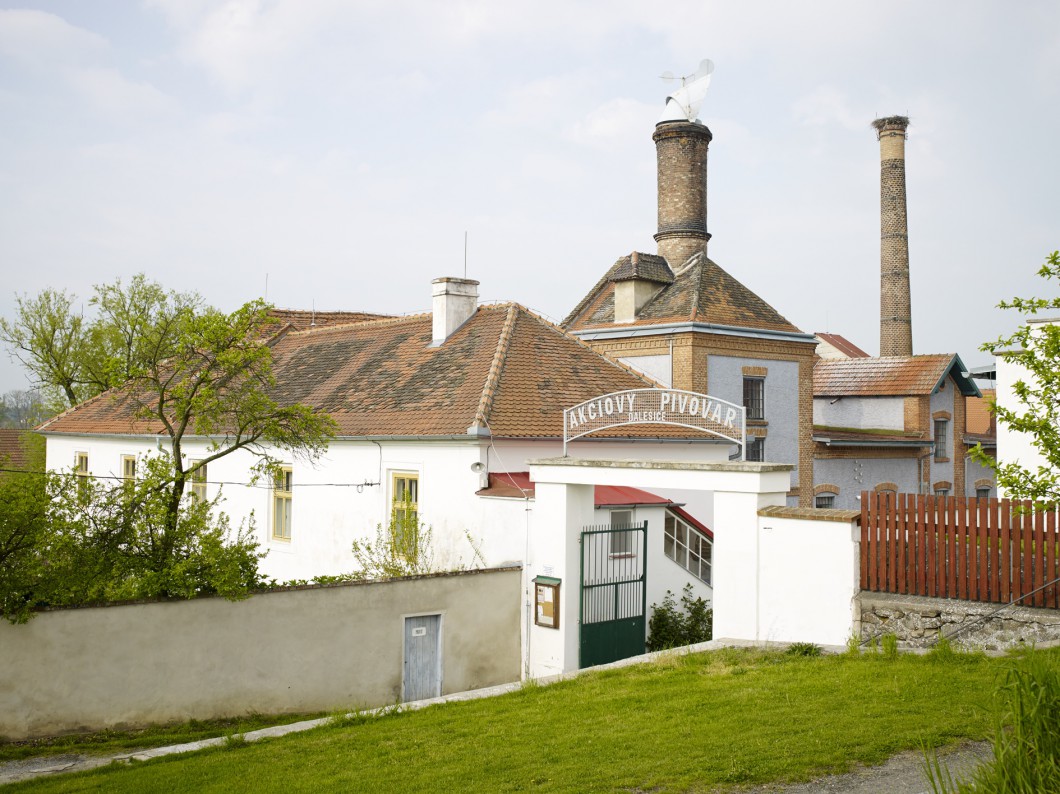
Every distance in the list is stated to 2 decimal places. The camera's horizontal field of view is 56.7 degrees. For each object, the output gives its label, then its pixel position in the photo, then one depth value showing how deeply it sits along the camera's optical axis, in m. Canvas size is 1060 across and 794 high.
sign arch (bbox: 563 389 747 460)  14.15
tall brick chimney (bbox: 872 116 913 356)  42.59
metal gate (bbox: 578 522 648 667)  15.09
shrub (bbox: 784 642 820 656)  11.23
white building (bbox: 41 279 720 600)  17.44
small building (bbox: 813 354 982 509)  32.25
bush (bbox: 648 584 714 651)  15.85
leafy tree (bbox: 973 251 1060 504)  9.06
